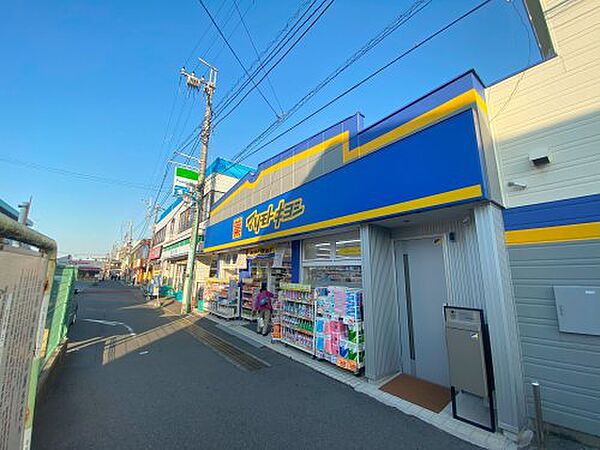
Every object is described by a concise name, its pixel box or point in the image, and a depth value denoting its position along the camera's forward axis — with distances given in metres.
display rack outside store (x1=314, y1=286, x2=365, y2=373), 5.23
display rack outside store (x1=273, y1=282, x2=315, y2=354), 6.48
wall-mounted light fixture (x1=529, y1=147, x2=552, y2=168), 3.85
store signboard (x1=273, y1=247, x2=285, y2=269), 9.12
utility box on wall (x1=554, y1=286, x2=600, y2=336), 3.31
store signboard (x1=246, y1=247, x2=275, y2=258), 10.14
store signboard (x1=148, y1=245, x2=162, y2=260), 26.58
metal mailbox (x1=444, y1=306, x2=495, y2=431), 3.62
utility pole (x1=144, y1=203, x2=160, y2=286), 27.40
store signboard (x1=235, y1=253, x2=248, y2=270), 11.69
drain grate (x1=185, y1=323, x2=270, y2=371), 5.90
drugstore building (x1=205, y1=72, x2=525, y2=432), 3.79
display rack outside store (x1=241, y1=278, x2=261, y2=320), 10.42
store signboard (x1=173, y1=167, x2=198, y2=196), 14.34
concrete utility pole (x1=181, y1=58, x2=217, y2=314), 13.19
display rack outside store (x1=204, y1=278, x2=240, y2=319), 11.02
